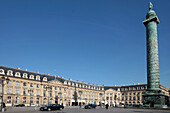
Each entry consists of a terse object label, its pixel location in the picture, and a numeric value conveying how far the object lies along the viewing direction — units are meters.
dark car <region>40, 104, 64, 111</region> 31.26
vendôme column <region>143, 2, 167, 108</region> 33.02
